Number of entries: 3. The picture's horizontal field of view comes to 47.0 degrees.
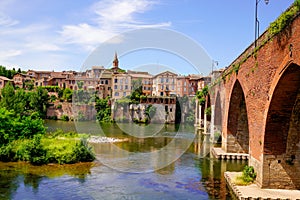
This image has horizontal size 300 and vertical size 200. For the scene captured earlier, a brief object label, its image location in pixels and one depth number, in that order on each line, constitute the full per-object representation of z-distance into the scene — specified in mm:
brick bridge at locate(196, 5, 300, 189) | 12610
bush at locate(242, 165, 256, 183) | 15663
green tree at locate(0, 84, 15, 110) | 52719
